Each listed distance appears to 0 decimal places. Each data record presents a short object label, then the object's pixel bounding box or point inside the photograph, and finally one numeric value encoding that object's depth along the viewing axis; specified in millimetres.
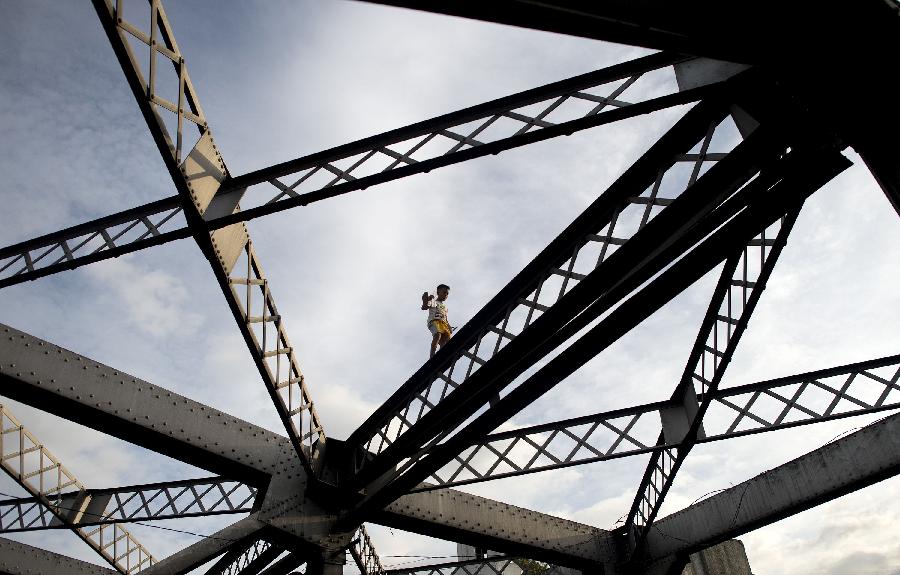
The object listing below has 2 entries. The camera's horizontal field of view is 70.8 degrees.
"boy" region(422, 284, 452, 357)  10992
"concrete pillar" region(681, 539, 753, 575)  16969
